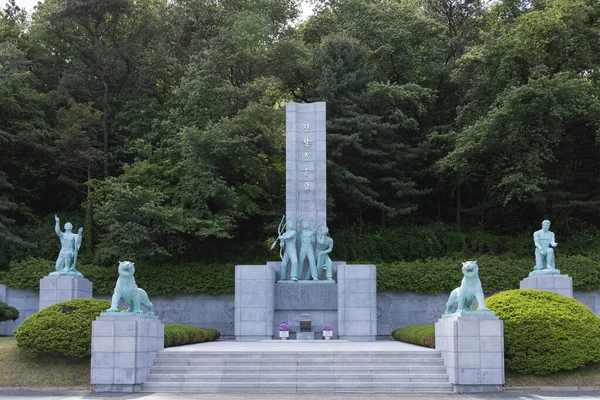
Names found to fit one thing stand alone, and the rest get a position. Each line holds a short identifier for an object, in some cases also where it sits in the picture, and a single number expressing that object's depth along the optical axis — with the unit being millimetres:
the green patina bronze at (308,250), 21562
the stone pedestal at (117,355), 12016
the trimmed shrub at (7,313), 20172
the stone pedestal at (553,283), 18406
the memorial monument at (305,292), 20344
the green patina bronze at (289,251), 21500
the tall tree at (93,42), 28562
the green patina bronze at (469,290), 12242
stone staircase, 12117
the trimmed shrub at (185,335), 15148
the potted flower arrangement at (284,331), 20047
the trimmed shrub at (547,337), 12477
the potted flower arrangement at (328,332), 19922
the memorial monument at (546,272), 18516
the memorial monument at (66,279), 19609
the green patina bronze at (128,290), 12750
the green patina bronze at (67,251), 20031
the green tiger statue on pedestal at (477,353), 11805
